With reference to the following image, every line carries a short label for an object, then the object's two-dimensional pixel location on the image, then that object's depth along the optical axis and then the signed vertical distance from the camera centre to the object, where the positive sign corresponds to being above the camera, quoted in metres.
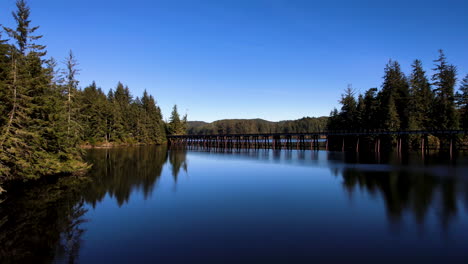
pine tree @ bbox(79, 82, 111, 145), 55.53 +3.64
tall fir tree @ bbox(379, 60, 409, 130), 46.19 +7.08
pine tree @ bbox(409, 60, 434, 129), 47.75 +6.72
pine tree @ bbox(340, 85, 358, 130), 56.75 +5.33
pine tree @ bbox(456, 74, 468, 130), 48.22 +6.61
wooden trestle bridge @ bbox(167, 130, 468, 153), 37.84 -0.49
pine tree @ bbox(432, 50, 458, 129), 46.25 +6.87
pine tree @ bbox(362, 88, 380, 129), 50.64 +4.78
